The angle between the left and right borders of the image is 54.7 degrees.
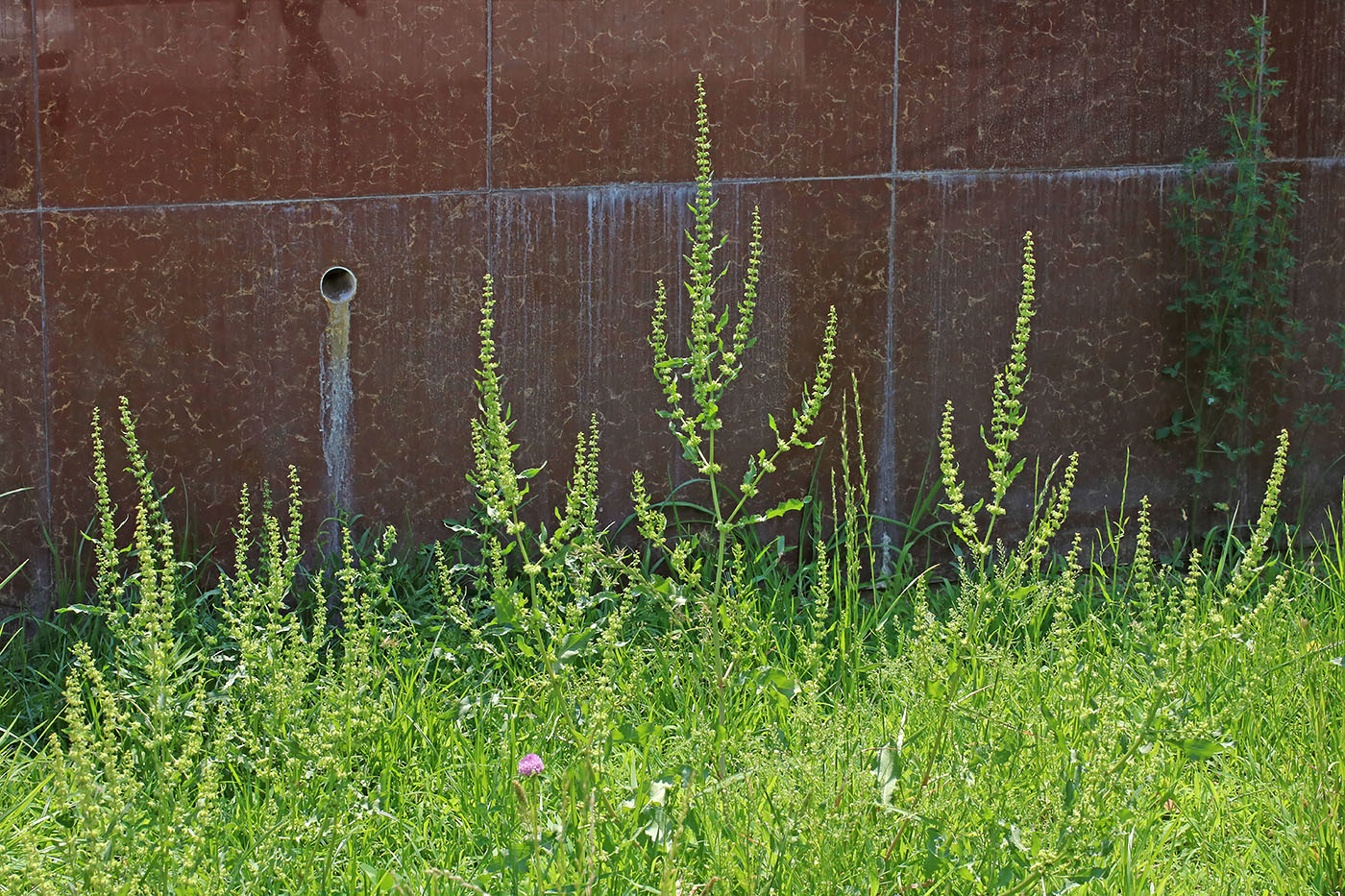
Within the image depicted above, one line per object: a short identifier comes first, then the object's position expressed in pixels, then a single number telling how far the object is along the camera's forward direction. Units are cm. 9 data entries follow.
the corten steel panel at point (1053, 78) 410
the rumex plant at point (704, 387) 224
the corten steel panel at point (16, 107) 386
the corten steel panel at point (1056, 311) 416
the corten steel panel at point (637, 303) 407
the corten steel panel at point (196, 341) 394
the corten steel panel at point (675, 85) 401
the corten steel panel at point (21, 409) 390
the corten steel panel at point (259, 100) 389
